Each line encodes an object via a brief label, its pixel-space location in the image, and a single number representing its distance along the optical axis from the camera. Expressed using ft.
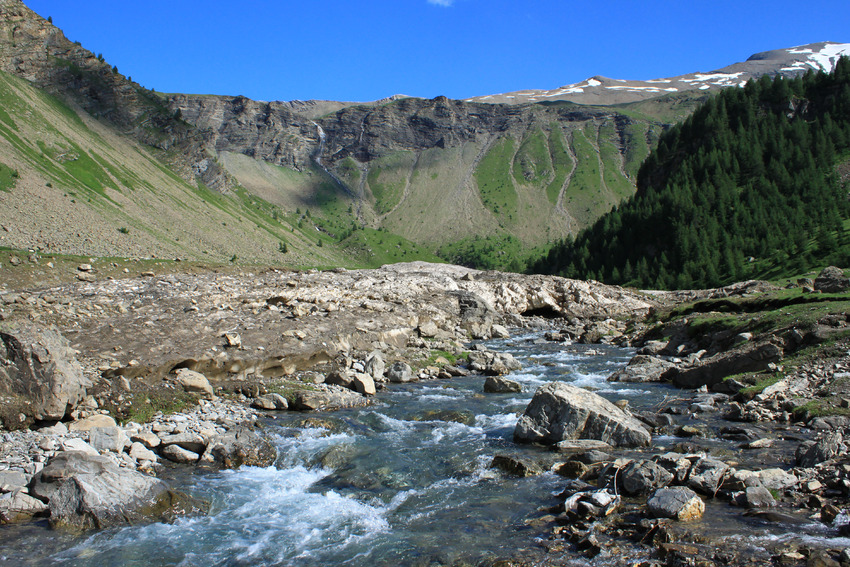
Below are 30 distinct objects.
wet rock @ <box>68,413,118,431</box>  45.38
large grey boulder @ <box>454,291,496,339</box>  141.90
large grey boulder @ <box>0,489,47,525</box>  33.50
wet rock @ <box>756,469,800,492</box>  34.40
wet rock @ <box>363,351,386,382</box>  78.95
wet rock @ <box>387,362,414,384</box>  81.56
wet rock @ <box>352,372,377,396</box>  71.31
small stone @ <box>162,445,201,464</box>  44.73
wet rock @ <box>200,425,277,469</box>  45.60
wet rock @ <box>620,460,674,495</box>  35.24
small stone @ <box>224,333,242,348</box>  72.18
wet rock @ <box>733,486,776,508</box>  32.73
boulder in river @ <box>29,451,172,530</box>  33.96
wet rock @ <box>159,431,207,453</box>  46.39
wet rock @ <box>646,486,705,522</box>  31.53
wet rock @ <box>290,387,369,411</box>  62.49
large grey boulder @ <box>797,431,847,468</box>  36.70
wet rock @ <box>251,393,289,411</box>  61.31
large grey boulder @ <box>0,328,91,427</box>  44.65
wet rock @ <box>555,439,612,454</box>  47.24
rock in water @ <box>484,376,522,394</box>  75.87
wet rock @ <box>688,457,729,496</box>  35.06
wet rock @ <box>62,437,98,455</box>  40.22
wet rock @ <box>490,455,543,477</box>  43.37
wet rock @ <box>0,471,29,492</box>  34.98
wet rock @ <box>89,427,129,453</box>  42.47
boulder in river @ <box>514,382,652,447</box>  48.49
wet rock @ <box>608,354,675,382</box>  82.17
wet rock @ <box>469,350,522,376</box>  90.38
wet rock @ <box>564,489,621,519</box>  33.04
